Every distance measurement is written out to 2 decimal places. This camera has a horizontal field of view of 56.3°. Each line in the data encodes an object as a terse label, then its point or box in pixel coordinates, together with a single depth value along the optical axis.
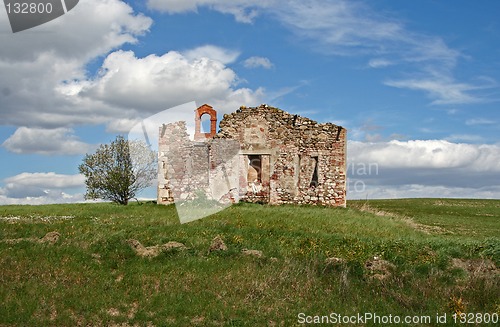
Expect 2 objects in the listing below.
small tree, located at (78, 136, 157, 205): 33.66
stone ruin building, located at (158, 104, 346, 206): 29.05
